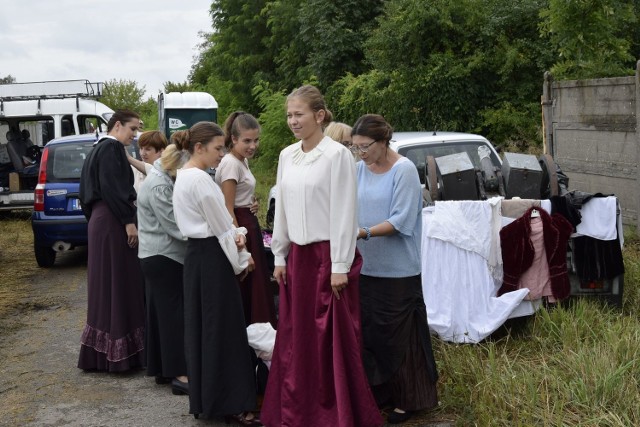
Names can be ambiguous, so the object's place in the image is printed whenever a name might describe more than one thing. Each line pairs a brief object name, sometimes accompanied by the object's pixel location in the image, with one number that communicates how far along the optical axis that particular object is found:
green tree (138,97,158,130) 44.78
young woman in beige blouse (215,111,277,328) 6.65
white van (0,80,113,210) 17.94
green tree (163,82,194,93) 58.47
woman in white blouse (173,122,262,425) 5.71
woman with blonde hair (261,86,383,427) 5.14
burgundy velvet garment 6.90
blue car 12.20
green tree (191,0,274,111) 36.97
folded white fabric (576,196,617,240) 7.09
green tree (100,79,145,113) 64.75
